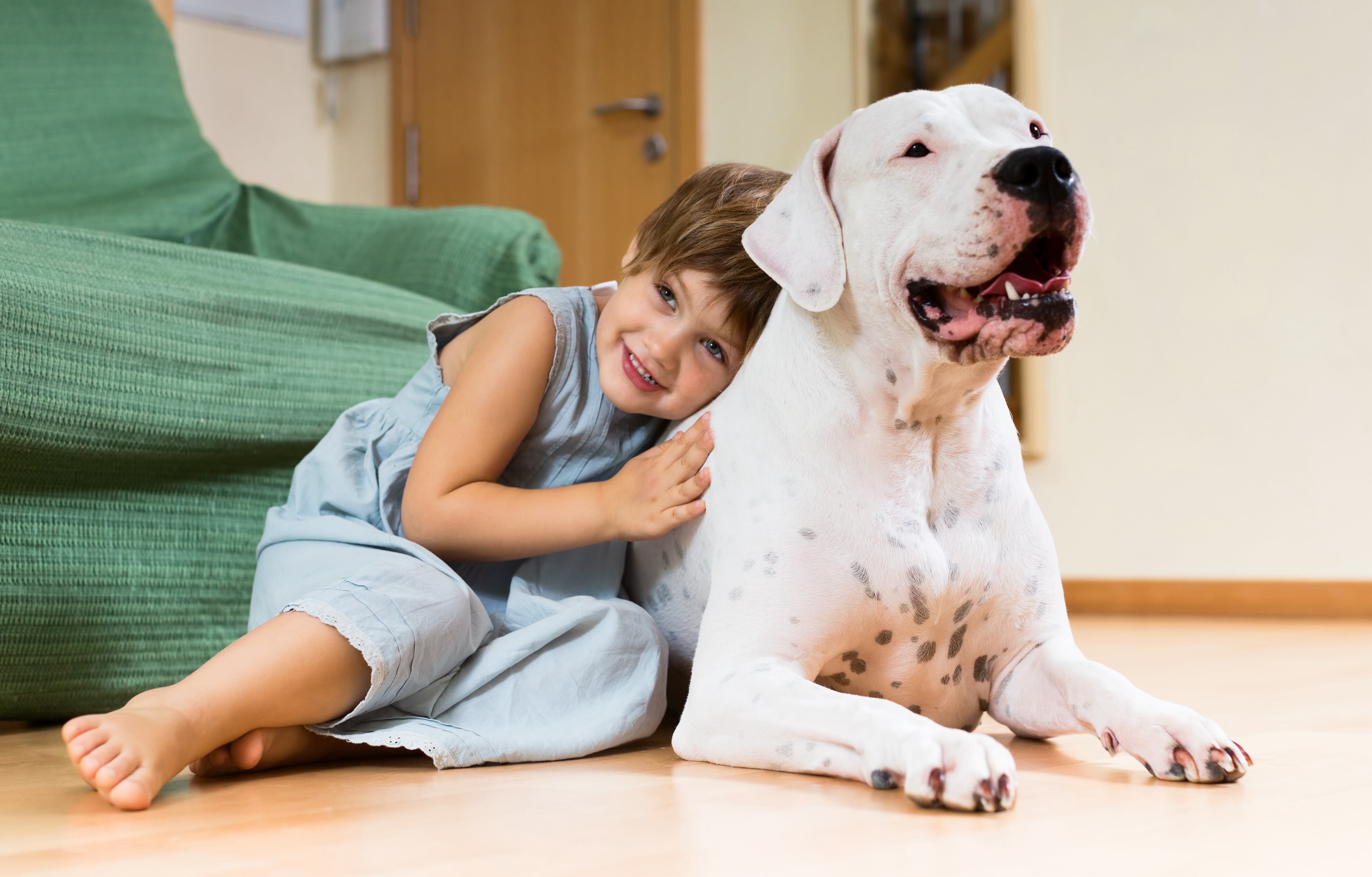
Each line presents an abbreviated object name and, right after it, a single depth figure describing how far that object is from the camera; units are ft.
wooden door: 11.65
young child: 3.46
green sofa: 4.40
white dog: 3.14
